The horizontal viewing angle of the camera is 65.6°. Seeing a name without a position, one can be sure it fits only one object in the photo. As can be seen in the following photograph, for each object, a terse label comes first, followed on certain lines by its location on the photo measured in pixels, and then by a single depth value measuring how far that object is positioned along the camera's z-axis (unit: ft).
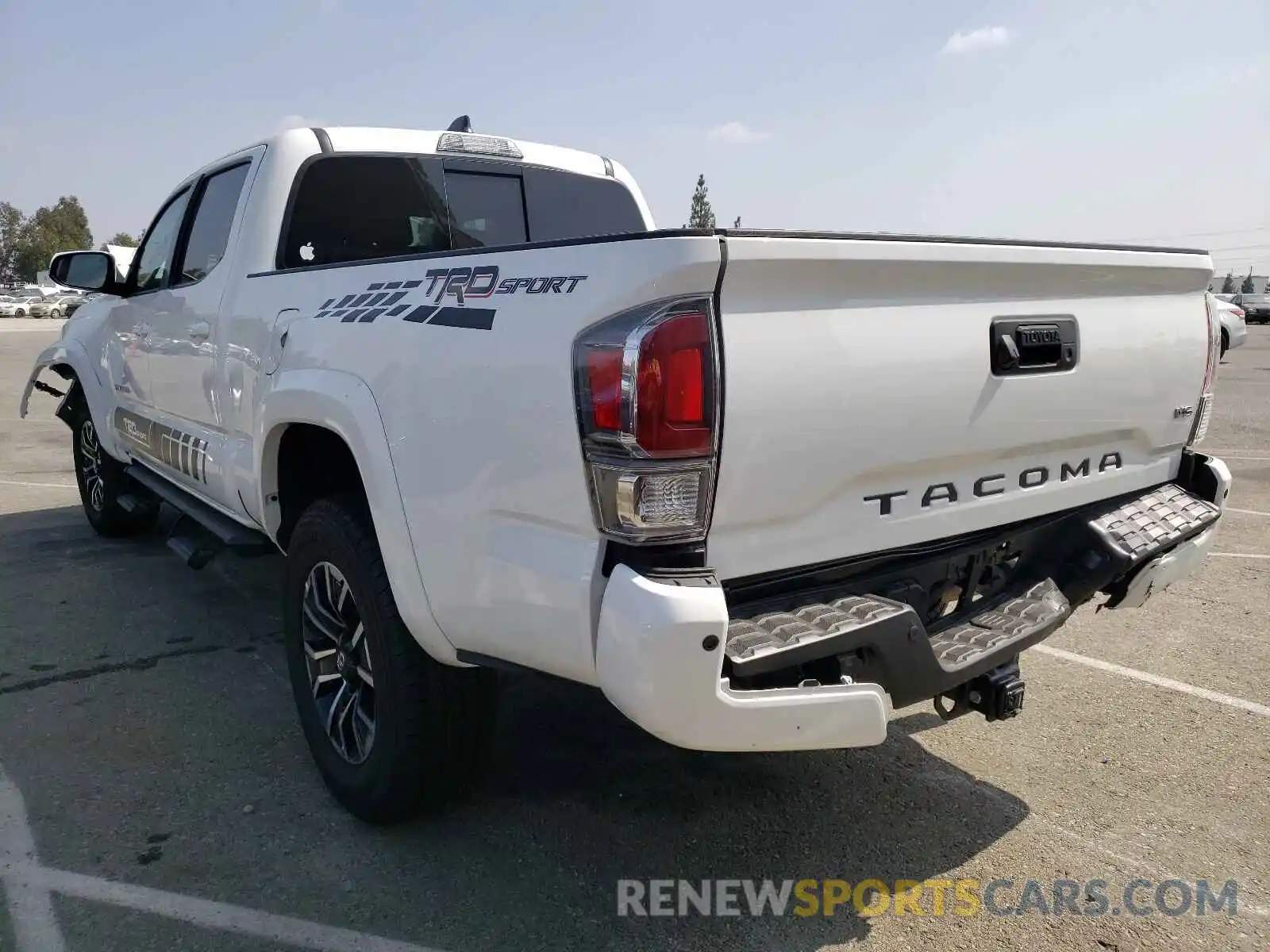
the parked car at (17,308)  196.85
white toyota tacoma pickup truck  6.55
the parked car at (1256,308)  137.28
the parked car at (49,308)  203.68
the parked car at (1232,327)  32.35
